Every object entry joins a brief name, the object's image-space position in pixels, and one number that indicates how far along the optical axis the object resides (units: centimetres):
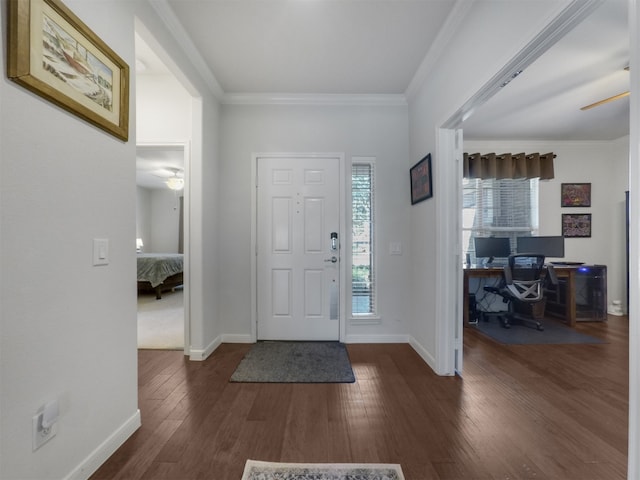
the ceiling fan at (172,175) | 568
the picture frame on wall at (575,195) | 421
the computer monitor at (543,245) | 392
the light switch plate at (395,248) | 296
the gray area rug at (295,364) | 218
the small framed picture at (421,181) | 240
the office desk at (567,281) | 362
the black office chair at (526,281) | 347
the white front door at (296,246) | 296
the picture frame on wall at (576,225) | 420
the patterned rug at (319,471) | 128
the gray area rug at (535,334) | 304
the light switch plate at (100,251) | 131
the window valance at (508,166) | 399
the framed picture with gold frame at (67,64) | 98
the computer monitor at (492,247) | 398
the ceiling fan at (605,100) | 263
